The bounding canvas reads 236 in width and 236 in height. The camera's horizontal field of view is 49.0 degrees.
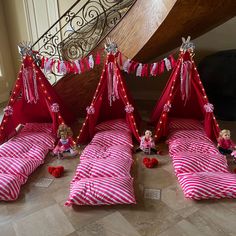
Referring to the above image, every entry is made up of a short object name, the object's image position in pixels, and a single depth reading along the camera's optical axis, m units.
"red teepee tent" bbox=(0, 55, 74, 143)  2.74
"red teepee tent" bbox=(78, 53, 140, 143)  2.68
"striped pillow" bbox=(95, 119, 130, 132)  2.89
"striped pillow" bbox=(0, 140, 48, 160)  2.49
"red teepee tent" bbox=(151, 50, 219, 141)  2.62
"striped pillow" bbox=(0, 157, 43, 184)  2.21
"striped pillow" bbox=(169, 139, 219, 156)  2.48
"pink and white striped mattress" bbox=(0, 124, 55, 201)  2.06
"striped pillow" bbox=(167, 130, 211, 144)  2.68
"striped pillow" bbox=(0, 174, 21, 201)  2.01
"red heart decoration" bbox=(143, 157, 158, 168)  2.42
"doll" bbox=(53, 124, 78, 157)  2.60
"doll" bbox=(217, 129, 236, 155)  2.52
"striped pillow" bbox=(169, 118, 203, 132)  2.89
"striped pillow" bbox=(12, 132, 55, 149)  2.71
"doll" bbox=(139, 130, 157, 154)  2.62
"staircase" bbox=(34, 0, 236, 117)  2.24
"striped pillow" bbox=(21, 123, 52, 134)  2.94
